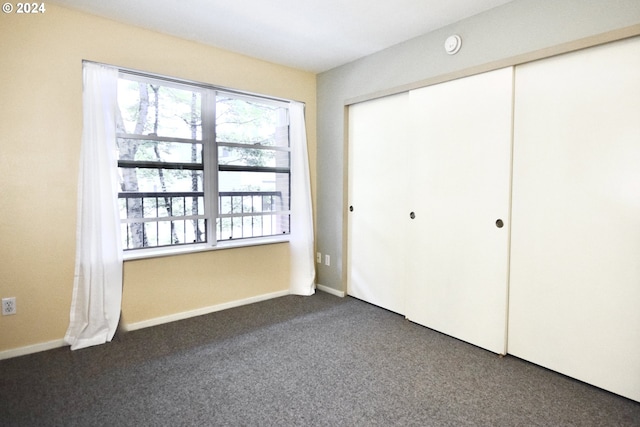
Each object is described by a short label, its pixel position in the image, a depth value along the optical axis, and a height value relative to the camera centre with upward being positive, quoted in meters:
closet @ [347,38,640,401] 1.93 -0.10
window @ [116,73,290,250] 2.83 +0.30
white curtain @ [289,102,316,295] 3.63 -0.16
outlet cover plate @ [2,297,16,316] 2.33 -0.72
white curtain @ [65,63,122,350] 2.50 -0.15
